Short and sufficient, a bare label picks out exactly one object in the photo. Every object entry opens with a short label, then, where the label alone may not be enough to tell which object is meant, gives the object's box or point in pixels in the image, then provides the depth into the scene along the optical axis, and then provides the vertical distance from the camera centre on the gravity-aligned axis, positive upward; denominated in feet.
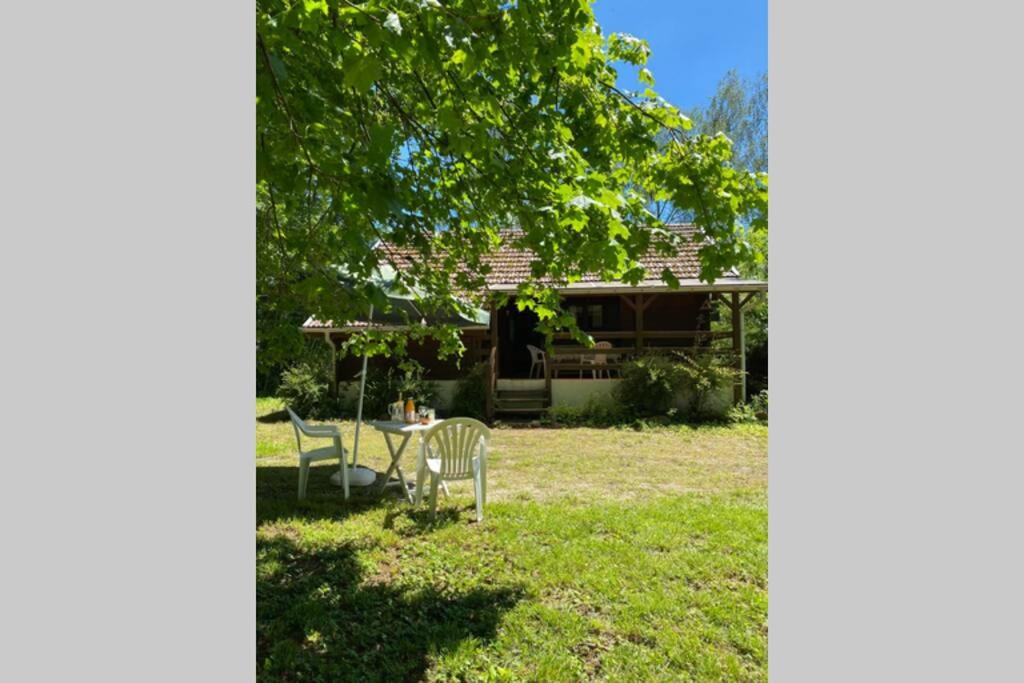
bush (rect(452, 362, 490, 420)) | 44.29 -3.19
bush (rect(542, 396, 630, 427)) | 40.63 -4.54
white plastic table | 20.43 -2.87
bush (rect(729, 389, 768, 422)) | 40.68 -4.29
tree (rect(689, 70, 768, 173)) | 90.94 +38.98
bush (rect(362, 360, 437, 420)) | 44.34 -2.97
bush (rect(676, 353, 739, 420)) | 40.70 -1.95
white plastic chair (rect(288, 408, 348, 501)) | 20.61 -3.63
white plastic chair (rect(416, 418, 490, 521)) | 18.26 -3.27
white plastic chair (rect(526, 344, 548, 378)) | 47.02 -0.18
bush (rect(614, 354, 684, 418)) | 41.06 -2.41
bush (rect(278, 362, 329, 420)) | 46.83 -3.01
